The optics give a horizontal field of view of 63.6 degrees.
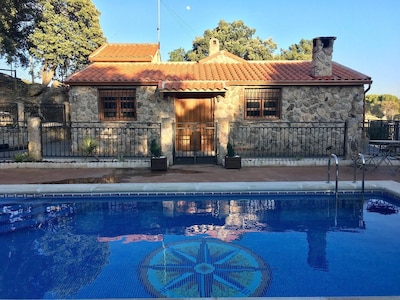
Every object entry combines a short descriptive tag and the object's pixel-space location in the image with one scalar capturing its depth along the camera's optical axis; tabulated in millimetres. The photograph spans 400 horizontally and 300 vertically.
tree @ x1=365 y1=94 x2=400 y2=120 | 40375
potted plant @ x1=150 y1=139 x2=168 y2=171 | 11164
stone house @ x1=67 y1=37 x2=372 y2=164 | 14352
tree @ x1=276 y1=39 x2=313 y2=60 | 49894
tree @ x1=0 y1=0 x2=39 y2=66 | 26505
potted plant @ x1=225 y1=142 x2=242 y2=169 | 11430
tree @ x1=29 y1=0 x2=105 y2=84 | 27531
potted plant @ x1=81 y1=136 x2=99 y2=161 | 12102
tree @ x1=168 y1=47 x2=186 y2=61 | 48594
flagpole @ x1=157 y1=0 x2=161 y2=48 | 23062
